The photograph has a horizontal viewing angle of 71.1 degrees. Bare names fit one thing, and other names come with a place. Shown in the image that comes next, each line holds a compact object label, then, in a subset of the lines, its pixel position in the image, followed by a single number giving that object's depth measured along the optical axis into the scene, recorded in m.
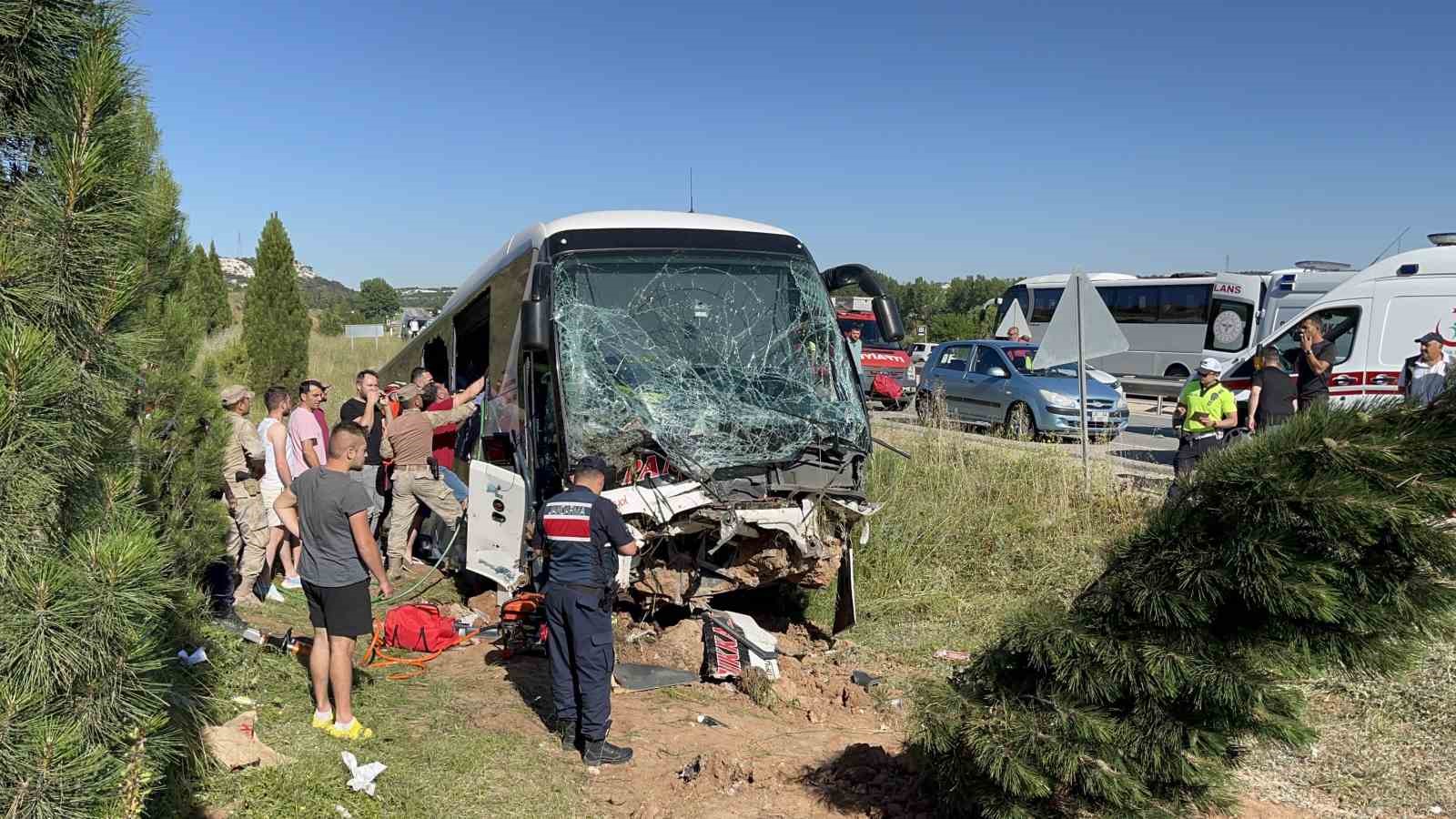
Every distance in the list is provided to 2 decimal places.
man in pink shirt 8.55
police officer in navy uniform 5.26
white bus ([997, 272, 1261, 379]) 28.45
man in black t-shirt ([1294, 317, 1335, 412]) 9.89
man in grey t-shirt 5.23
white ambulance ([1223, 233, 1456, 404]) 12.25
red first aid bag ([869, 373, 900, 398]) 21.55
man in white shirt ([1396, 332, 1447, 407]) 9.66
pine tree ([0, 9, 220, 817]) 2.59
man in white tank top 8.01
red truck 22.34
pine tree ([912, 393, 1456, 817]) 3.04
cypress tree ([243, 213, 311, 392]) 25.23
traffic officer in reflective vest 9.20
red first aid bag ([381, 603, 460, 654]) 7.16
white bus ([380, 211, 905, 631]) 6.46
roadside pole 9.38
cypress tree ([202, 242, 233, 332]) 24.50
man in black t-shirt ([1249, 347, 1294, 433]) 8.95
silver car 15.86
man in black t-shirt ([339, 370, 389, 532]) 10.04
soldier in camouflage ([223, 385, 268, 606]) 7.96
